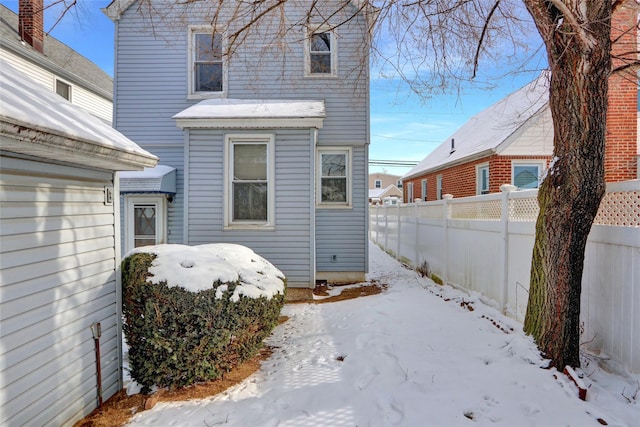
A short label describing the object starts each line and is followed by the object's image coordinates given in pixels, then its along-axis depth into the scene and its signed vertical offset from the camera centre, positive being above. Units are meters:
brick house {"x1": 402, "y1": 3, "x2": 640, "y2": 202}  10.73 +1.87
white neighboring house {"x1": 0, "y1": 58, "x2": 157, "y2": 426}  2.50 -0.39
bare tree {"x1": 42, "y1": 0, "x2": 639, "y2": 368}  3.46 +0.47
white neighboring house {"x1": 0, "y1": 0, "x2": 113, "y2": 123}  10.98 +4.67
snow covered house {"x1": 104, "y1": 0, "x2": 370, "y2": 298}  8.66 +2.59
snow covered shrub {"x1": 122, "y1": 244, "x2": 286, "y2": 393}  3.53 -1.11
